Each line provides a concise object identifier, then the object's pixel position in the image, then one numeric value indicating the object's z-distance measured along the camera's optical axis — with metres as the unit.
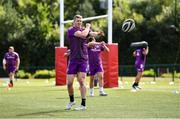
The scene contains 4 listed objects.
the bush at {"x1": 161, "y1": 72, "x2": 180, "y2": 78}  41.79
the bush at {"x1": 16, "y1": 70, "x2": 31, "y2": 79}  47.47
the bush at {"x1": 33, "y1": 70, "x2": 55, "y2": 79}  46.56
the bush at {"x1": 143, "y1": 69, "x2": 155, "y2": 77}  44.32
